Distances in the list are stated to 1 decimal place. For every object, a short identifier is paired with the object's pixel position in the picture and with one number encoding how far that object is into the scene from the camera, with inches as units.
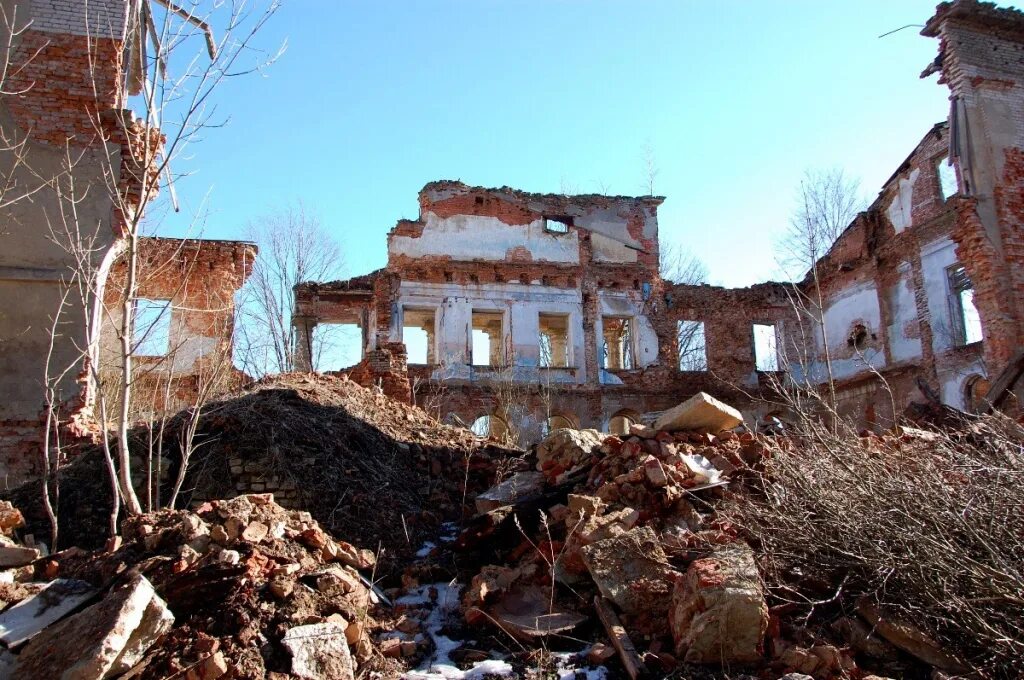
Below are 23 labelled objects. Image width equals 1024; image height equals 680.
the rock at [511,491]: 284.7
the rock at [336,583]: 195.9
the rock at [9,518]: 227.5
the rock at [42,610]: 173.6
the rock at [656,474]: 247.6
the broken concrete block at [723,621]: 171.9
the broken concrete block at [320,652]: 171.0
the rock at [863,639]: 171.5
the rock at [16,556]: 200.5
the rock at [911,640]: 163.3
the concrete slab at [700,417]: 294.7
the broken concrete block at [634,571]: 196.7
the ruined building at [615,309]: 780.6
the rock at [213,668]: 161.9
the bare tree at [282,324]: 788.6
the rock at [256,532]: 202.2
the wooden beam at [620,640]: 173.3
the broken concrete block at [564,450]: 303.1
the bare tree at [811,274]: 930.6
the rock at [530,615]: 194.5
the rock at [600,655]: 180.4
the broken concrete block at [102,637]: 154.9
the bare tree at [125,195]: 214.7
